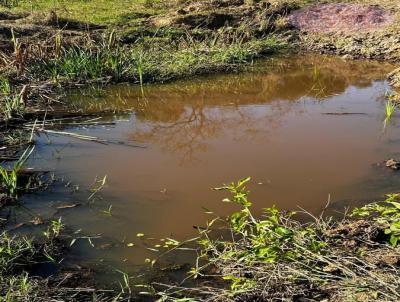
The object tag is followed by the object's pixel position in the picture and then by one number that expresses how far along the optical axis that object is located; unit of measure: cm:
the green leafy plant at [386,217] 255
